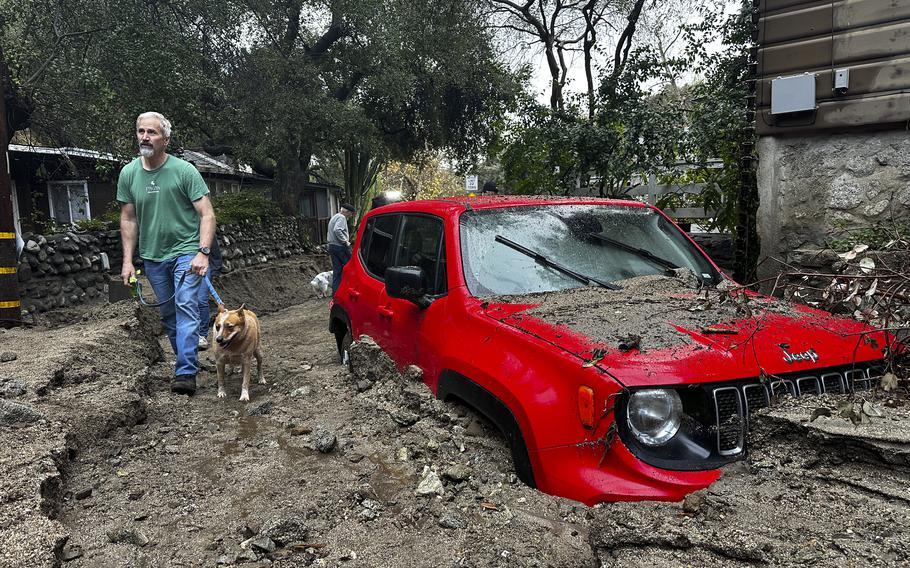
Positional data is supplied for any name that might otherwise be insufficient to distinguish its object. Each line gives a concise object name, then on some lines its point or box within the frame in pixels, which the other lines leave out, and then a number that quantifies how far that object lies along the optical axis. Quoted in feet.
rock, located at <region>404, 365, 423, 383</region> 11.34
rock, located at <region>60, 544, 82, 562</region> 7.82
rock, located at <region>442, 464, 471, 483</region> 8.67
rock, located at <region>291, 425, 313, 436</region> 12.41
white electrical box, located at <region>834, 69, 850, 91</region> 19.36
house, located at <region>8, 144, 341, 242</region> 44.24
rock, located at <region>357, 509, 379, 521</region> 8.36
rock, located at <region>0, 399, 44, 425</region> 10.95
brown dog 16.31
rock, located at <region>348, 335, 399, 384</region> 13.20
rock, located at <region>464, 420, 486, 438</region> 9.31
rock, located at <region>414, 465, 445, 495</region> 8.59
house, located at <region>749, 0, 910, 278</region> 18.97
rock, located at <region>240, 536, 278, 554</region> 7.70
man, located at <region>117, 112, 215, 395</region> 16.14
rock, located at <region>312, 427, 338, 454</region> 10.94
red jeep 7.36
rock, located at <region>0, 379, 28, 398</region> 12.85
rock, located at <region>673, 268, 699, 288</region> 11.37
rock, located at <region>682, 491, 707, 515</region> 6.84
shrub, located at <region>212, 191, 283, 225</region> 50.75
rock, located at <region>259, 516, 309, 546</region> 7.86
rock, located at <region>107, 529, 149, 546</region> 8.31
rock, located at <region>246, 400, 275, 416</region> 14.80
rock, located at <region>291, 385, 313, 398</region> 15.81
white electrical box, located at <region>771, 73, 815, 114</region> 20.17
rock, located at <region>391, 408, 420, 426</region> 10.79
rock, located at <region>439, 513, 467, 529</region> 7.77
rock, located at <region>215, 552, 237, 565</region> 7.64
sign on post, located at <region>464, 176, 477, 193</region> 54.24
